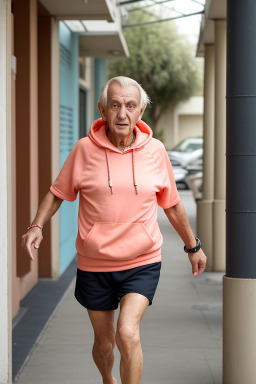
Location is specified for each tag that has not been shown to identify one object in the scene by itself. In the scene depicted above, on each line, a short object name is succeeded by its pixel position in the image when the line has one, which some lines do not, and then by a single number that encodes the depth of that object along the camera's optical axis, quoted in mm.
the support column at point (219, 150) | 10242
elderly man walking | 4203
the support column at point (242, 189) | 4969
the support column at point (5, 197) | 5137
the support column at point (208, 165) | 11195
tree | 48062
